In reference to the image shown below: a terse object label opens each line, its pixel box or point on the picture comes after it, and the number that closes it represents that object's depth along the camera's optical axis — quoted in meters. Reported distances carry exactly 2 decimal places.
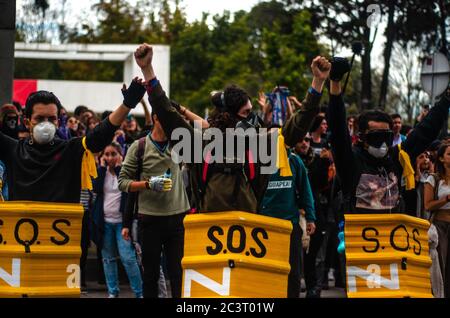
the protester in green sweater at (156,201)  14.53
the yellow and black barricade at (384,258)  11.10
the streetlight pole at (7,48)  15.70
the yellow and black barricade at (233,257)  10.08
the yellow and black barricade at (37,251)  10.87
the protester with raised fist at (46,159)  11.13
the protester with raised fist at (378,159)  11.54
